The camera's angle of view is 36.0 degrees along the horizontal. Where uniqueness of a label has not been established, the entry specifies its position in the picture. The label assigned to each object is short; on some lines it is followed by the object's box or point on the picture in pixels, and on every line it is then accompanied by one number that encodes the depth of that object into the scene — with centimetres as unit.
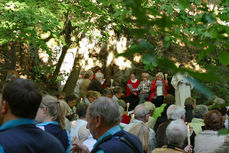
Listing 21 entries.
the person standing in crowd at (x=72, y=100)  789
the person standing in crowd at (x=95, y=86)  1100
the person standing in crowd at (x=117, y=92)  1038
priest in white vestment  1314
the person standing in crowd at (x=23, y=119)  208
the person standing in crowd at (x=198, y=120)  637
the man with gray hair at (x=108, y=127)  261
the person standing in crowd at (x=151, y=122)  721
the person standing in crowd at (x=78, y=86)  1187
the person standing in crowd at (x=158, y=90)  1262
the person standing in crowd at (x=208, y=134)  449
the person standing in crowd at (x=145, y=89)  1302
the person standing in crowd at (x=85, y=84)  1148
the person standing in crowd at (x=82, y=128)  475
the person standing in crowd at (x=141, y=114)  545
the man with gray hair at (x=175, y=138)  412
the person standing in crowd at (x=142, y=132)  456
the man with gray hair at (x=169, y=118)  586
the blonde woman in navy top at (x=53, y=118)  383
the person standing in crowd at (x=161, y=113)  720
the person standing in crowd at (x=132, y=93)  1334
